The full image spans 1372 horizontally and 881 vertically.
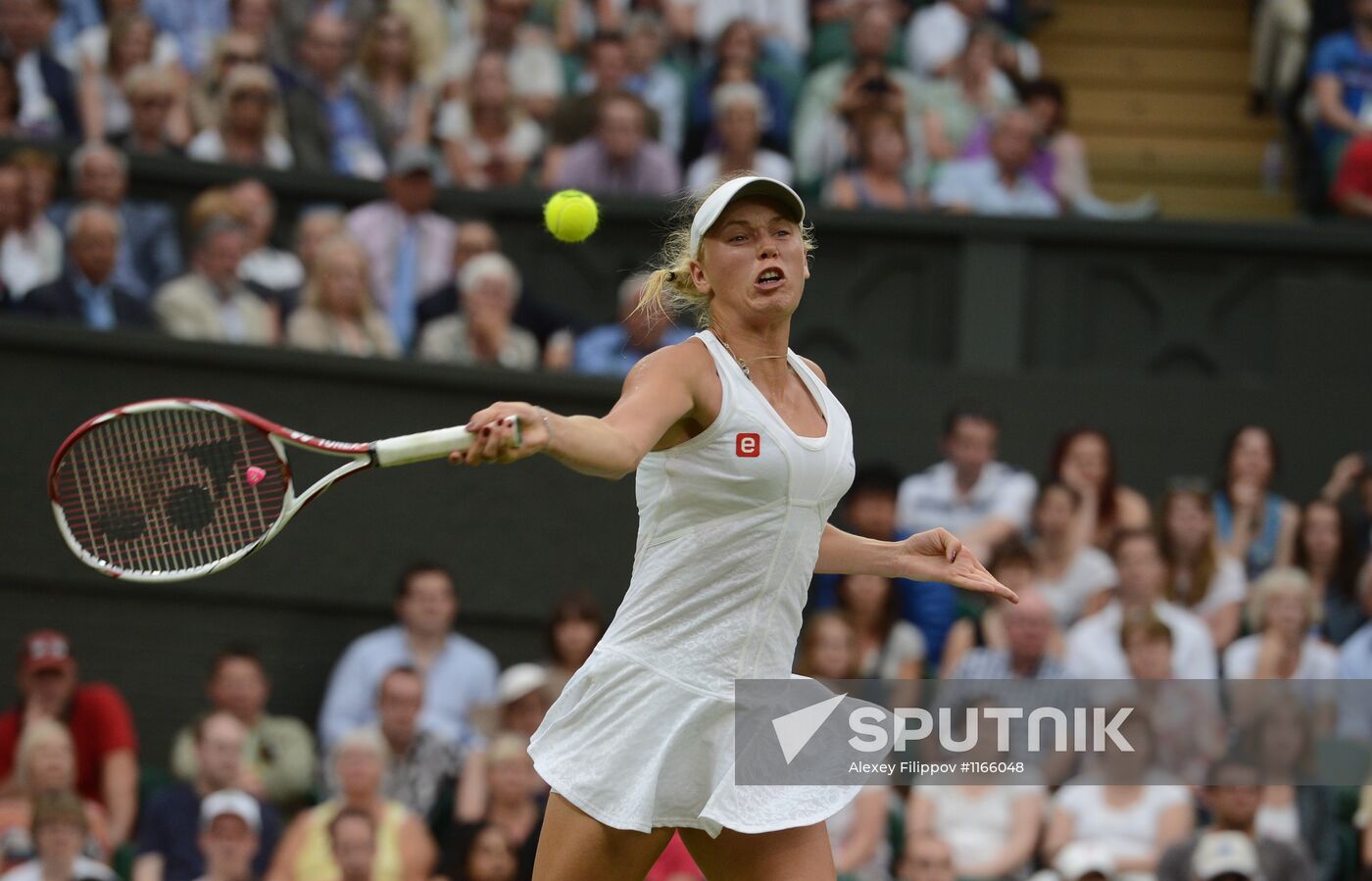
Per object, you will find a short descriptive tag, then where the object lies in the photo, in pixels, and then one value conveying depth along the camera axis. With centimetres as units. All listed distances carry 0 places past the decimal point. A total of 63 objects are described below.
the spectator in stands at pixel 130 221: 1981
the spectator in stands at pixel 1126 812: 1609
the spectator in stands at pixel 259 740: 1742
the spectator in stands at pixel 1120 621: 1727
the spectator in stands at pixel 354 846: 1600
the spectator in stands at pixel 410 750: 1708
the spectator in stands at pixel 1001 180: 2142
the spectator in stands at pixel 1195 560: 1825
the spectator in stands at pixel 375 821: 1616
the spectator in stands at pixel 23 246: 1955
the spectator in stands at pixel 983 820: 1609
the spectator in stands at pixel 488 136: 2141
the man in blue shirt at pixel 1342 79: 2270
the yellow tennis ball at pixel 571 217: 970
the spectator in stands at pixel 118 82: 2111
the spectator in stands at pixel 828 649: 1711
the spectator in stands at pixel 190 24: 2209
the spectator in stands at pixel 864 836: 1623
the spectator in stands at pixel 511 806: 1627
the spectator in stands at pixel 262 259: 1986
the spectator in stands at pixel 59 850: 1584
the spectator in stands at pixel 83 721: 1728
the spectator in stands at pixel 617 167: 2109
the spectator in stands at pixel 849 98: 2172
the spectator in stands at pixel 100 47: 2133
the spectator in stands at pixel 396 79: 2175
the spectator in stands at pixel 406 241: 2017
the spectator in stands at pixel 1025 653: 1700
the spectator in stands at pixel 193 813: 1641
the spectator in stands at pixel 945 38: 2316
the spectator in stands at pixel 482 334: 1967
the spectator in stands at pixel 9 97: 2123
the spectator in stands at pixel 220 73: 2116
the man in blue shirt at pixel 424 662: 1794
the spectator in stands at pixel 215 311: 1962
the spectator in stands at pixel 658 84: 2194
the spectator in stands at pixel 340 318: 1937
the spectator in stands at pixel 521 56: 2217
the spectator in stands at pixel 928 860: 1564
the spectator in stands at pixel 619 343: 1953
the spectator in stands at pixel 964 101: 2202
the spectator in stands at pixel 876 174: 2127
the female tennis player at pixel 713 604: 906
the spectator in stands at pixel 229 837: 1606
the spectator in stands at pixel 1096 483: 1886
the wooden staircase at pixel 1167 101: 2517
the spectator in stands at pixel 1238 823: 1573
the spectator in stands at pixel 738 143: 2098
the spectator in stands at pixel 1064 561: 1820
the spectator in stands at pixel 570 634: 1777
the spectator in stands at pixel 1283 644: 1739
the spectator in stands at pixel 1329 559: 1848
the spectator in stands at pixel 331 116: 2152
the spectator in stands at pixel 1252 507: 1892
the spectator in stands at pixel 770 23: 2294
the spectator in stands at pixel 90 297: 1962
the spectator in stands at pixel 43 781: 1623
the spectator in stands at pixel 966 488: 1892
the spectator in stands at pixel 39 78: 2123
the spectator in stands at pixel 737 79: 2181
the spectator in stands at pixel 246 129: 2077
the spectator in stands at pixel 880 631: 1770
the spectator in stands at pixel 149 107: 2080
